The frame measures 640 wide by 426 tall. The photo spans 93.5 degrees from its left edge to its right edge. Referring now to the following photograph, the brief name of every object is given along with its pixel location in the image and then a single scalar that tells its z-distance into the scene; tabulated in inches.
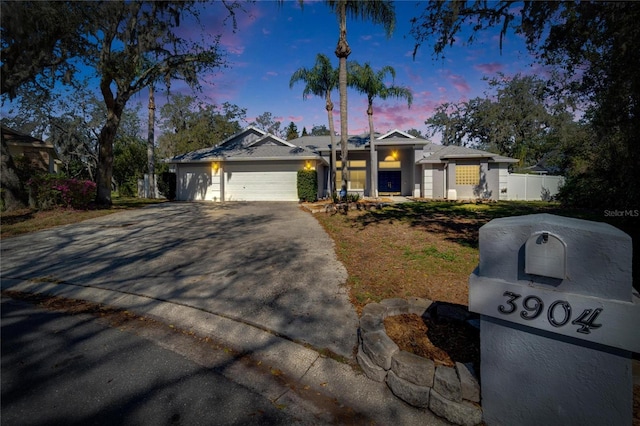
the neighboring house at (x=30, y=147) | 724.5
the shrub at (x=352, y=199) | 555.9
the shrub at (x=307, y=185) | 667.4
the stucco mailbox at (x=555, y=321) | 69.2
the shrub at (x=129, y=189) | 1067.3
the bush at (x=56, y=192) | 495.8
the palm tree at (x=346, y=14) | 566.6
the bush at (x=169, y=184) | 778.8
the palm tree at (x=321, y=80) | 766.2
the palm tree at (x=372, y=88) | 738.8
